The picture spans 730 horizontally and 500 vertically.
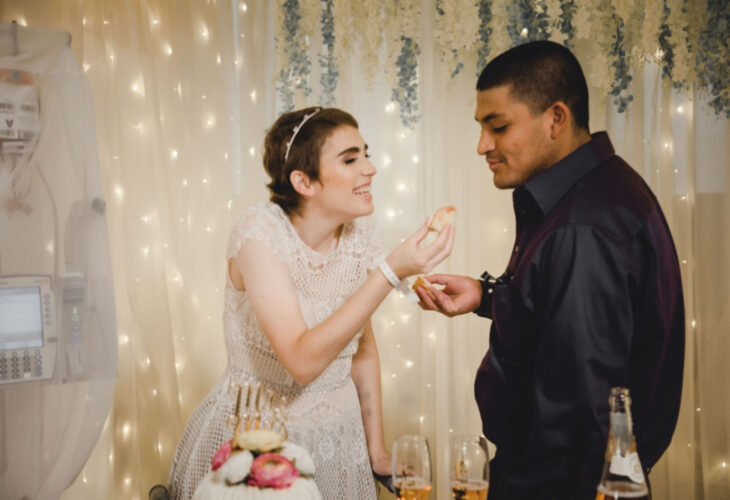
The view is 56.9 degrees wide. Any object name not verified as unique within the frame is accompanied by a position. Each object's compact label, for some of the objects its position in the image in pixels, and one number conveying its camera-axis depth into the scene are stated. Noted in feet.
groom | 4.33
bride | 5.98
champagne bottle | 3.47
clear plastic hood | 6.46
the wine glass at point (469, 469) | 3.73
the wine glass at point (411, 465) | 3.83
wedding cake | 3.91
